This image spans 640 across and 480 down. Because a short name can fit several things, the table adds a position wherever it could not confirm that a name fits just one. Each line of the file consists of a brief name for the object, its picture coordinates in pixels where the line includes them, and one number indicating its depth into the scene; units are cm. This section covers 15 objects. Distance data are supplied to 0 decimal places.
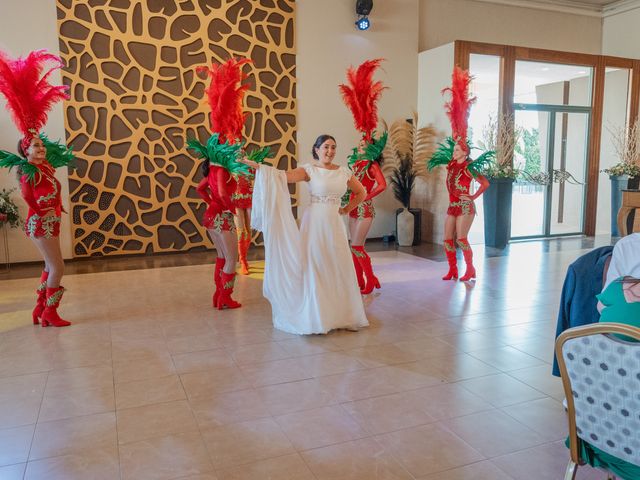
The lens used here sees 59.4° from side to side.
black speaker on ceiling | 880
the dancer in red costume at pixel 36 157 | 440
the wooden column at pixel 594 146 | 999
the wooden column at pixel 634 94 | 1031
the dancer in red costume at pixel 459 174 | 642
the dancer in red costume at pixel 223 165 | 495
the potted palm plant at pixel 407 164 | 920
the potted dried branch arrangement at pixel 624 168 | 995
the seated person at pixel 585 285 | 265
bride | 450
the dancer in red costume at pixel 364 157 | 580
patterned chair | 161
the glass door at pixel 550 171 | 978
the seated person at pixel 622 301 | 175
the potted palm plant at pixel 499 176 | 890
